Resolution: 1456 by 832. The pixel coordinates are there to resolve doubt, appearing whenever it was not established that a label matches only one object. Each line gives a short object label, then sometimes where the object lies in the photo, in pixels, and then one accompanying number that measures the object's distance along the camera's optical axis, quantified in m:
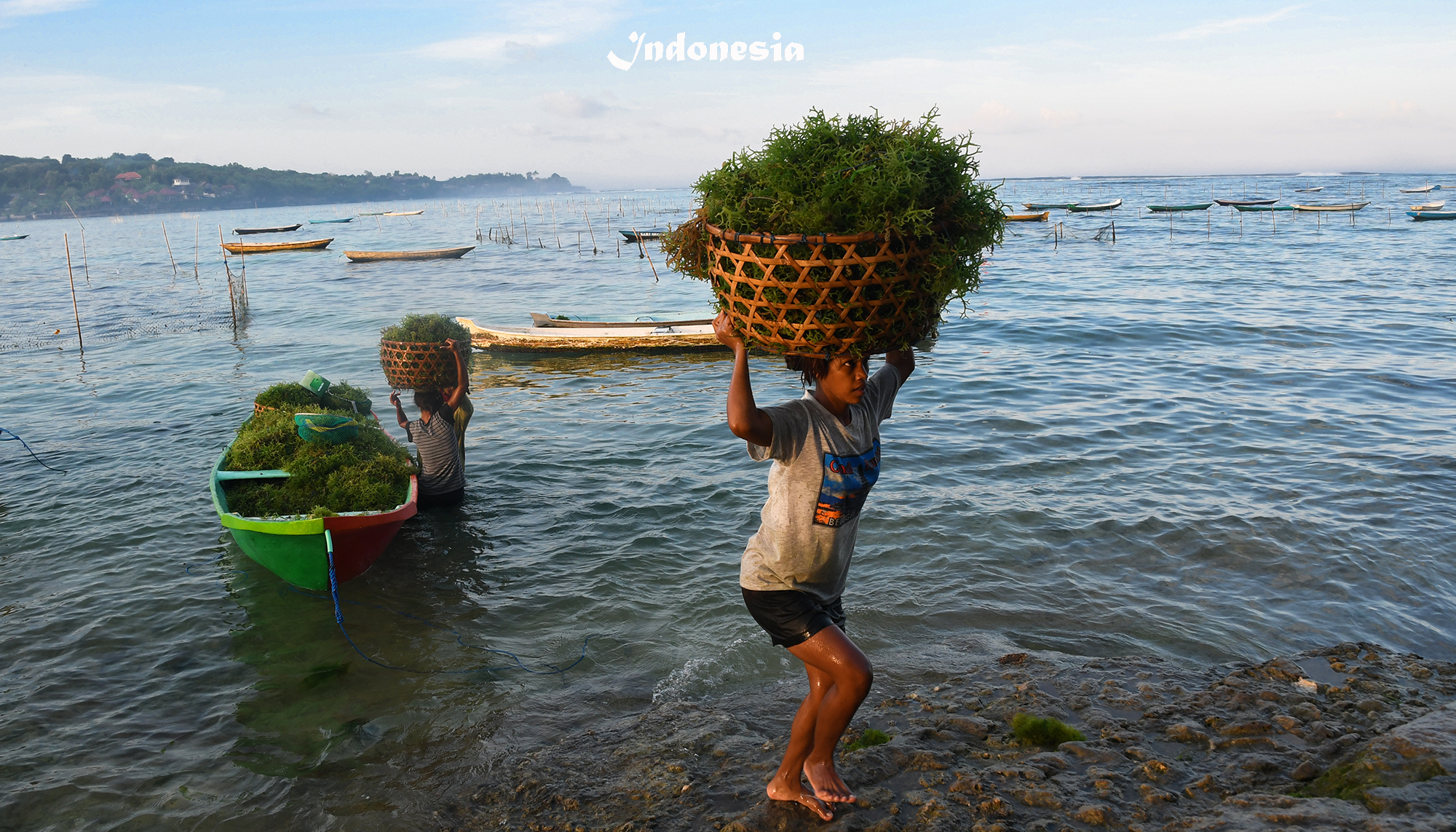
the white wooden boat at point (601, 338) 16.59
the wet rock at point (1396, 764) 3.16
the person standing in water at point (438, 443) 7.60
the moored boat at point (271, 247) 44.14
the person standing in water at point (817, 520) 2.96
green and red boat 5.95
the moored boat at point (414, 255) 39.78
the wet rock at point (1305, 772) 3.34
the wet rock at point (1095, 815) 3.12
